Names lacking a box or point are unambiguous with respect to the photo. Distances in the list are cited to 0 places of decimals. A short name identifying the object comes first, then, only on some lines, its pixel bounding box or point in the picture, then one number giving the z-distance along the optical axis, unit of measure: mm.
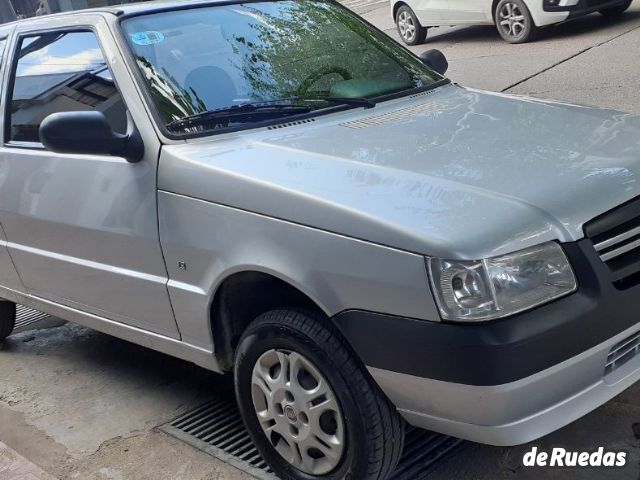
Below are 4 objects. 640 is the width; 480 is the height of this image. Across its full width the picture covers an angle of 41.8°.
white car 11094
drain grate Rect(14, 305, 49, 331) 5668
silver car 2496
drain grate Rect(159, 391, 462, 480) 3225
